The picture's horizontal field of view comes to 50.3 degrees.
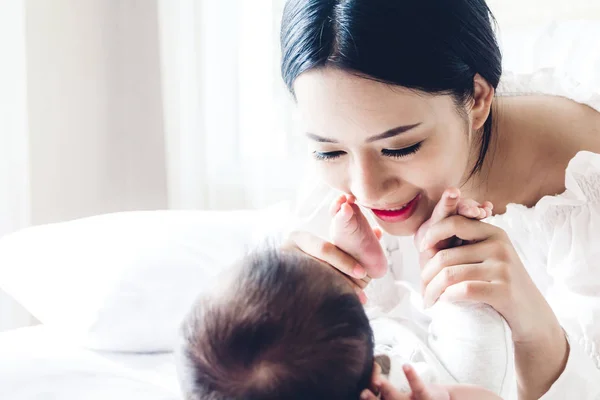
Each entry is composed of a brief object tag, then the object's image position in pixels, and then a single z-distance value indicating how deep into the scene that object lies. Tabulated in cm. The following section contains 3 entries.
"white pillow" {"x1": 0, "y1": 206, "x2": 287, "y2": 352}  98
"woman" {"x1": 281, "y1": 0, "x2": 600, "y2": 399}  74
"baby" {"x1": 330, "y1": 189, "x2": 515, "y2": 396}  79
